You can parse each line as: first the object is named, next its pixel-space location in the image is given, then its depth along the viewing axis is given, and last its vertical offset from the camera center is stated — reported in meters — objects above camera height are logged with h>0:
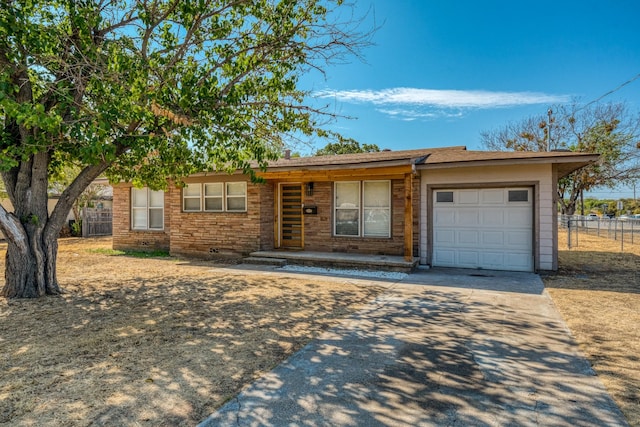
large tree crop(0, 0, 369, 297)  5.41 +2.17
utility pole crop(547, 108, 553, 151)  25.58 +5.67
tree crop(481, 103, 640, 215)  22.97 +5.10
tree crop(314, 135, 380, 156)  28.39 +5.44
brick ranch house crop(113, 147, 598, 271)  8.95 +0.17
